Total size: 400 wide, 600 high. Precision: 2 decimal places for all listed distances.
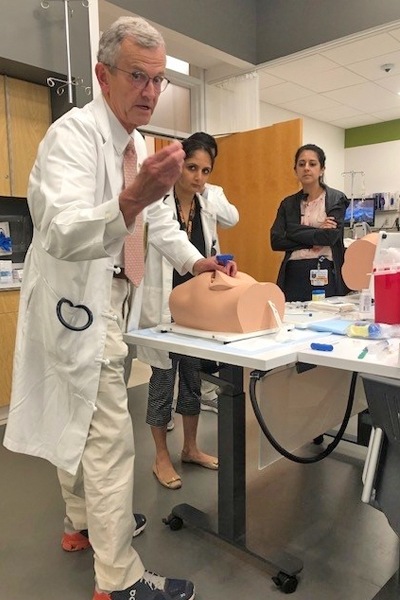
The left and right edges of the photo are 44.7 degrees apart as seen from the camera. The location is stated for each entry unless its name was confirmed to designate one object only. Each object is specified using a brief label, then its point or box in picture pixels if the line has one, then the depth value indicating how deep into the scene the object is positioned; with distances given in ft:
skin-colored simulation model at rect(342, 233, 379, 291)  5.99
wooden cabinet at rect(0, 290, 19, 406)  9.32
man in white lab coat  3.86
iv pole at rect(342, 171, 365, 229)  22.21
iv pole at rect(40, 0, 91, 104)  9.16
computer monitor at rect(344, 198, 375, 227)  21.81
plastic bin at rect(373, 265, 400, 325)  4.22
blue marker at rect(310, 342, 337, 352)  3.85
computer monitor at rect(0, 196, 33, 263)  10.58
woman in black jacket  7.93
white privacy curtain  14.19
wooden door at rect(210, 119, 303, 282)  12.83
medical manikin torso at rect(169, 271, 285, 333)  4.50
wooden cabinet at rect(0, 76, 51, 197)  9.36
